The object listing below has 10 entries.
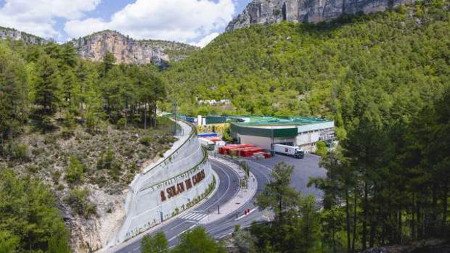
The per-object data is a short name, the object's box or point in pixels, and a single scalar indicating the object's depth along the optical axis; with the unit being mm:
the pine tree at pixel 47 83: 56781
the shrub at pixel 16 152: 51084
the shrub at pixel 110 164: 53000
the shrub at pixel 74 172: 49094
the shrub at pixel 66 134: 57822
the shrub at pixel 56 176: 48344
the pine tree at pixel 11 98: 52812
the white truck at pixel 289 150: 89188
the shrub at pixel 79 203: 45781
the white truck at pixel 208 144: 100644
